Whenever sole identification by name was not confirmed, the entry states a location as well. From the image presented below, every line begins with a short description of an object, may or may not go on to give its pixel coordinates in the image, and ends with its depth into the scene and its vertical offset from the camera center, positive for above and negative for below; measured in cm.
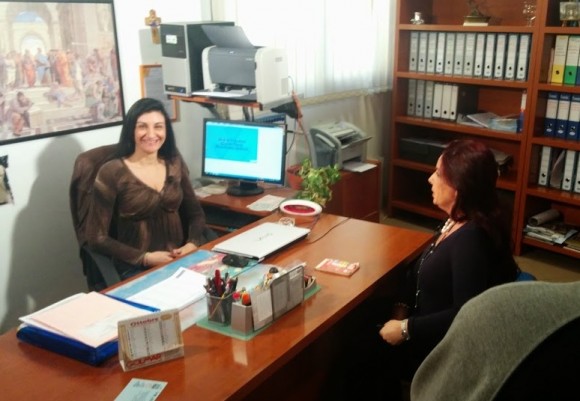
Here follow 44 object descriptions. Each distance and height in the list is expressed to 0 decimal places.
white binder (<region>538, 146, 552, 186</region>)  364 -89
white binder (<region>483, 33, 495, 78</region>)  375 -25
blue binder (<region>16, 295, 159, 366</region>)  146 -77
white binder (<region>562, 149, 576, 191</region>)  354 -89
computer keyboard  283 -92
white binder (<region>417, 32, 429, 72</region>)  406 -24
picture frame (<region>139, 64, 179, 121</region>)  303 -30
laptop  208 -77
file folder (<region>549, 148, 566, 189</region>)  362 -90
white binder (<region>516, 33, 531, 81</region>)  358 -25
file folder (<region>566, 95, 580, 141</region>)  347 -60
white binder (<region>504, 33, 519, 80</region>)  364 -26
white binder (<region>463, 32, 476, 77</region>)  384 -25
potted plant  262 -70
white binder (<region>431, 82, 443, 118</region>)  411 -56
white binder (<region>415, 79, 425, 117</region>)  420 -56
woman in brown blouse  242 -72
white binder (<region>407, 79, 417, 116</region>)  425 -55
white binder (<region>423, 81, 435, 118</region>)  416 -57
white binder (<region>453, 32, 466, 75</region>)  388 -24
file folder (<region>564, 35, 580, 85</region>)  338 -26
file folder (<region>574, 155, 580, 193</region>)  353 -93
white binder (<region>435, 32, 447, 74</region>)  397 -25
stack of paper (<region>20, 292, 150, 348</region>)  151 -75
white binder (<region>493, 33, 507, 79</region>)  369 -25
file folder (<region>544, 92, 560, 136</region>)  357 -58
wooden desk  136 -80
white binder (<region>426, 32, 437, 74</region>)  402 -23
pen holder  161 -74
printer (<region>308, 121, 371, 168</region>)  371 -76
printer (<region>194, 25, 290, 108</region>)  264 -22
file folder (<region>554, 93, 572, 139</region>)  352 -58
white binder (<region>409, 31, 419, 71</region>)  412 -22
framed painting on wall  250 -20
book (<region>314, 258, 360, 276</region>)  196 -79
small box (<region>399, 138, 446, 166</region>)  414 -90
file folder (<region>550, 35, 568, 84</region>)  344 -26
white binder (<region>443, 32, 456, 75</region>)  393 -24
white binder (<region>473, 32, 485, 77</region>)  380 -25
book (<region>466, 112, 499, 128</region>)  395 -66
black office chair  236 -70
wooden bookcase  351 -63
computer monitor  298 -65
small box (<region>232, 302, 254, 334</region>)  156 -75
